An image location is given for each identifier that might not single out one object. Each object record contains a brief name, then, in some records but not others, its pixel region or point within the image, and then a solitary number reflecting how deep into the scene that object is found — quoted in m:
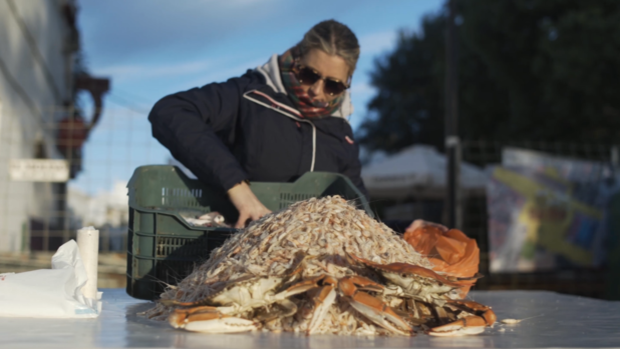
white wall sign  6.34
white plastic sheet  1.83
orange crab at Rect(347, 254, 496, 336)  1.52
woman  2.83
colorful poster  8.02
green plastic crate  2.24
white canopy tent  11.34
